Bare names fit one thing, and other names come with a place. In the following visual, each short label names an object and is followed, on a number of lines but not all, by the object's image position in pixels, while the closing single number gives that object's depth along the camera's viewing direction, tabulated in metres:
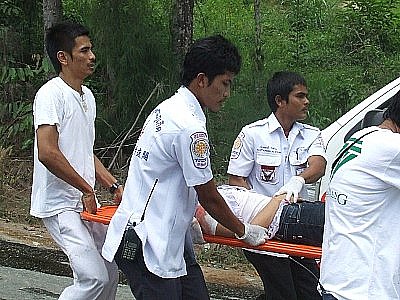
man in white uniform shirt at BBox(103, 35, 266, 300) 4.48
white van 6.61
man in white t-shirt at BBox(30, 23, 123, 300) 5.45
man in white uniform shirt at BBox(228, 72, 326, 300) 5.92
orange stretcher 5.04
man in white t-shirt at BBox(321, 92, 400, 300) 3.77
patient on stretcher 5.40
